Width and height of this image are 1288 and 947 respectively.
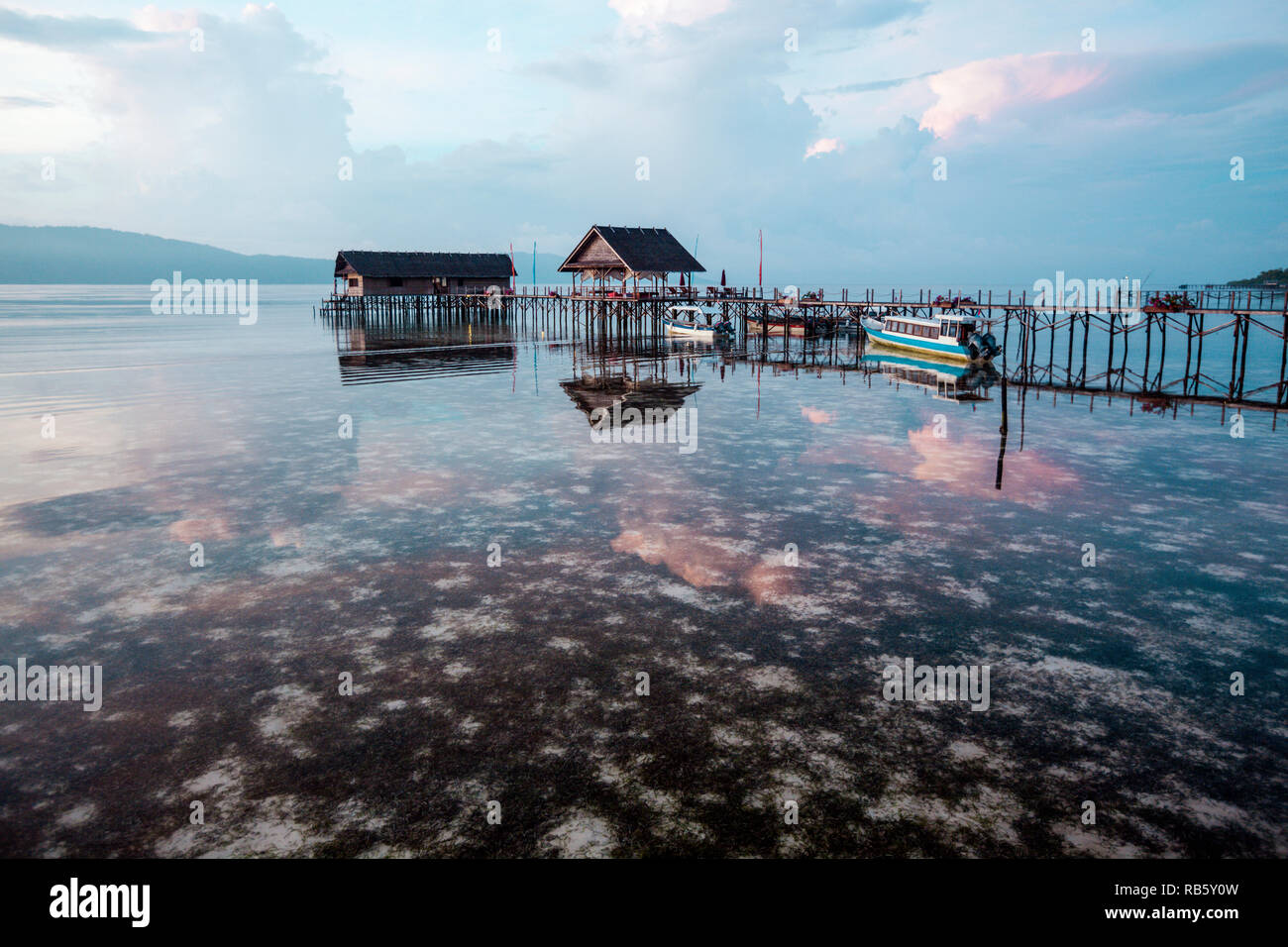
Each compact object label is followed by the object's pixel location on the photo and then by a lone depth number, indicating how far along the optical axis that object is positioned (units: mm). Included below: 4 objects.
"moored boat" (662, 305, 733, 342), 60406
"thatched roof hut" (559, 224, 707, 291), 58531
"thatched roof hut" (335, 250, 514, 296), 72812
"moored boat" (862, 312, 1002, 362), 41062
